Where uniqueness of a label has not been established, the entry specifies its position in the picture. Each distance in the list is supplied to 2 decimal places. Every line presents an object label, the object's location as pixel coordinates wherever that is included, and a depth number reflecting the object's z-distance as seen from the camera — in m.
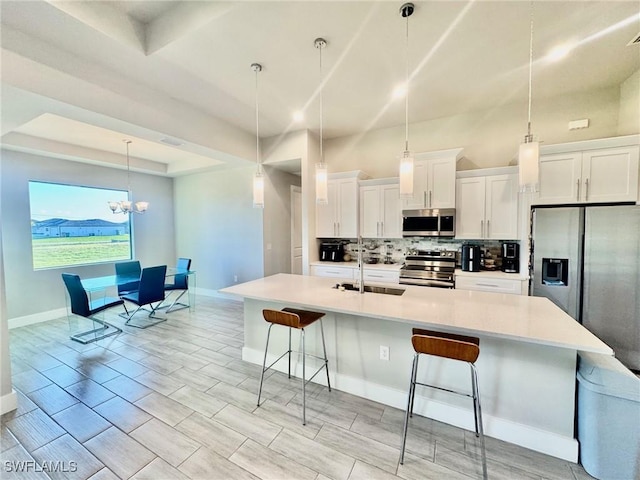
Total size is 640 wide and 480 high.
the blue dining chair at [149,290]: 3.93
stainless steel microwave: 3.72
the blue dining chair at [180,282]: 4.89
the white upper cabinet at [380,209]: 4.16
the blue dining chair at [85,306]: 3.44
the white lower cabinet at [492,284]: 3.20
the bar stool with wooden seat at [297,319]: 2.12
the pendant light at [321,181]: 2.71
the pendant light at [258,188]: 2.74
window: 4.43
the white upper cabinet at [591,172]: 2.79
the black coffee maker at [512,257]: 3.44
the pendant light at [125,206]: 4.60
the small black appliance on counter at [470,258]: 3.56
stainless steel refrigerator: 2.61
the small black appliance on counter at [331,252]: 4.66
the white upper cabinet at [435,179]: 3.68
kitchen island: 1.70
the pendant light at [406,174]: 2.27
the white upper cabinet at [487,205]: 3.41
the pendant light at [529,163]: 1.86
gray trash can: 1.50
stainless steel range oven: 3.58
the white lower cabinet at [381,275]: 3.88
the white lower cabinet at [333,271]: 4.18
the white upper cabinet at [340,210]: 4.41
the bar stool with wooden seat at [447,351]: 1.53
